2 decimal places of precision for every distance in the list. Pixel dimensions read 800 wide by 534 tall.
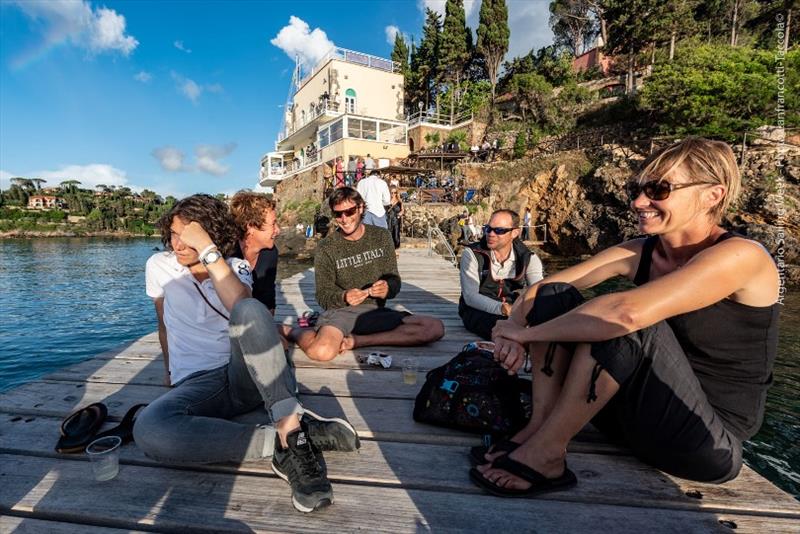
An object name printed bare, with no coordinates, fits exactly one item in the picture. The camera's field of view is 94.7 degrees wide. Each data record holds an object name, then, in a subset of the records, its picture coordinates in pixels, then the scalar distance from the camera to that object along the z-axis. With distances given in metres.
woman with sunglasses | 1.51
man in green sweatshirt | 3.51
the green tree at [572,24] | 33.22
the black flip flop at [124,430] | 1.96
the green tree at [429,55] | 36.25
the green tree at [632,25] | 22.64
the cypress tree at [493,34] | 31.35
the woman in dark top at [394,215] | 10.90
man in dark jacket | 3.86
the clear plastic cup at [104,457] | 1.64
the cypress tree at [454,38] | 34.28
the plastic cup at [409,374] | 2.73
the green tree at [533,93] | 27.59
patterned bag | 2.03
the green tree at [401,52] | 39.59
